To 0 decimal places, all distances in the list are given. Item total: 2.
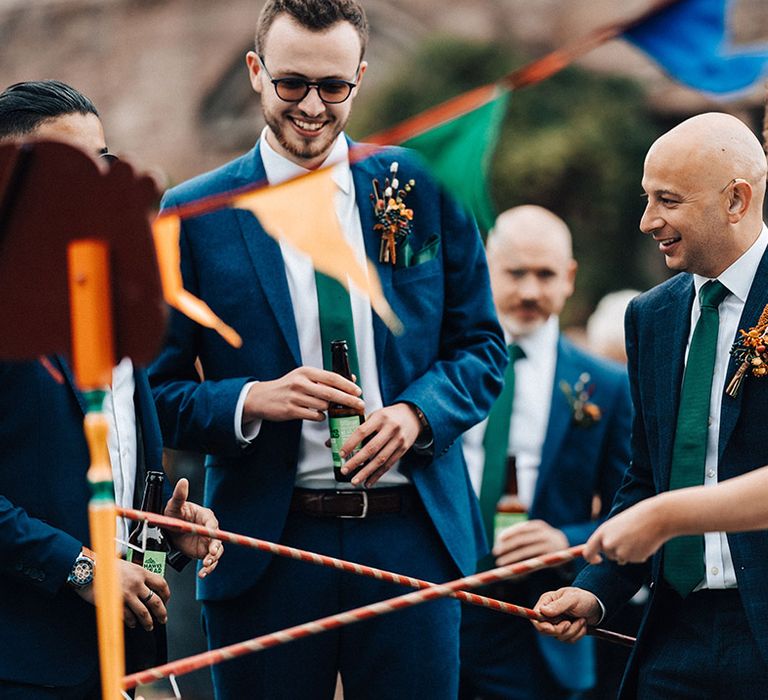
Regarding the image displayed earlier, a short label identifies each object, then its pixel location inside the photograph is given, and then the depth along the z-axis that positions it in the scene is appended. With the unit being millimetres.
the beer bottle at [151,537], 3871
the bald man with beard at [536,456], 5727
